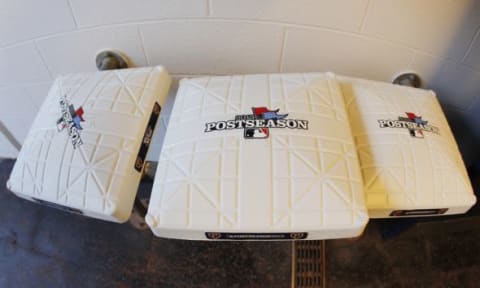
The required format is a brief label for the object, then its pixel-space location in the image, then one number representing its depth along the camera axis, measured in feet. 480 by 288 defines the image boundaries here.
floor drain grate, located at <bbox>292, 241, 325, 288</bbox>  3.43
